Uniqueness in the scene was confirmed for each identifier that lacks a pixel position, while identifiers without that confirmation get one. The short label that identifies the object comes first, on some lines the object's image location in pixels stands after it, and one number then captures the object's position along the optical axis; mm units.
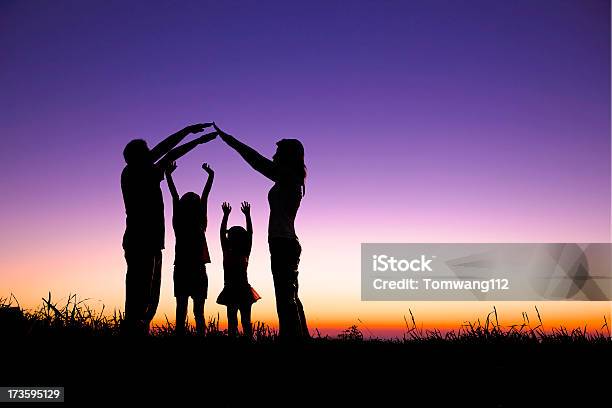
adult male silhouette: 7738
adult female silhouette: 7355
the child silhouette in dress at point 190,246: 9555
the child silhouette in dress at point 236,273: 10492
